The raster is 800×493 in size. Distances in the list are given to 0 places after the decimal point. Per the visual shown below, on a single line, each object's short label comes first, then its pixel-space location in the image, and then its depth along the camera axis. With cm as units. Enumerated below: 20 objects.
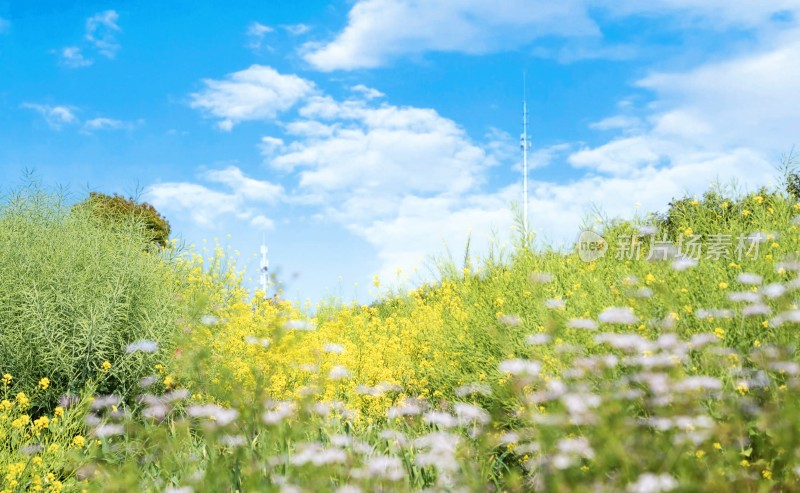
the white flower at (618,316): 368
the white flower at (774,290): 363
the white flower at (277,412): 331
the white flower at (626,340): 332
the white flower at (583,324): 370
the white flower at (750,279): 402
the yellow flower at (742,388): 302
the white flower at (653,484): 228
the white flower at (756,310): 355
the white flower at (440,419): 387
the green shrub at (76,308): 590
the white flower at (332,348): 547
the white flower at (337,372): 504
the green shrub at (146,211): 1423
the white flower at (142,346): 575
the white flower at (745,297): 374
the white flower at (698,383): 285
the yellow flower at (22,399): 468
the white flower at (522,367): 367
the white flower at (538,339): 403
